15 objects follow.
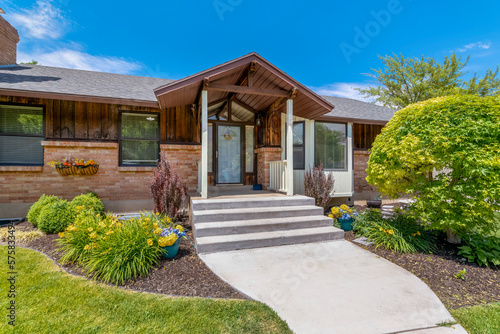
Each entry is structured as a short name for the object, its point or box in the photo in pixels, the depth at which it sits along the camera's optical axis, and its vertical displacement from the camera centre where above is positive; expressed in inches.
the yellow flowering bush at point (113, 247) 122.7 -47.0
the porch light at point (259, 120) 299.3 +61.3
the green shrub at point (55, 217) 186.1 -40.8
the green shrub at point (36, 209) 200.7 -36.4
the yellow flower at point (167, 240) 139.0 -44.5
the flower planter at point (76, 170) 238.7 -2.5
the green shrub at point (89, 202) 206.9 -32.1
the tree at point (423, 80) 701.9 +276.2
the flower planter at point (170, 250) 143.0 -52.3
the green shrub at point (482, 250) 143.8 -54.9
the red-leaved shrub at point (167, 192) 207.5 -22.1
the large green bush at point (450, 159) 143.3 +5.2
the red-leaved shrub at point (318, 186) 261.9 -21.9
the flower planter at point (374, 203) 301.4 -47.5
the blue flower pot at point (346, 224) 214.6 -53.2
